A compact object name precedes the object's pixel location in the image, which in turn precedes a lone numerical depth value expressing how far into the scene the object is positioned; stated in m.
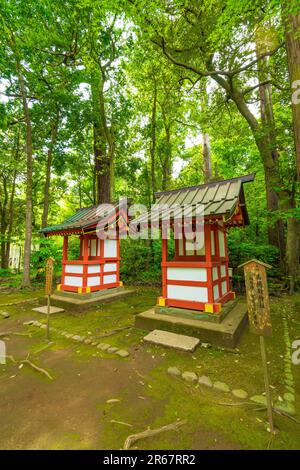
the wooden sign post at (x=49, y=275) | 5.10
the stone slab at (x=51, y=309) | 6.83
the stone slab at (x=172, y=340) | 4.14
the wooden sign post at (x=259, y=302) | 2.47
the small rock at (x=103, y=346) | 4.30
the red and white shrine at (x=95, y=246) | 7.75
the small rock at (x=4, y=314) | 6.46
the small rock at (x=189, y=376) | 3.21
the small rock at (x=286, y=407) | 2.51
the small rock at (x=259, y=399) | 2.66
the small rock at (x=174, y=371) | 3.37
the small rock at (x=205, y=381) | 3.09
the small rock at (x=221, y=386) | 2.96
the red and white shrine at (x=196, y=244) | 4.93
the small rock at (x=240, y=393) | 2.82
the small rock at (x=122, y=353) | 4.00
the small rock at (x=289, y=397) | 2.75
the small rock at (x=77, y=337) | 4.77
